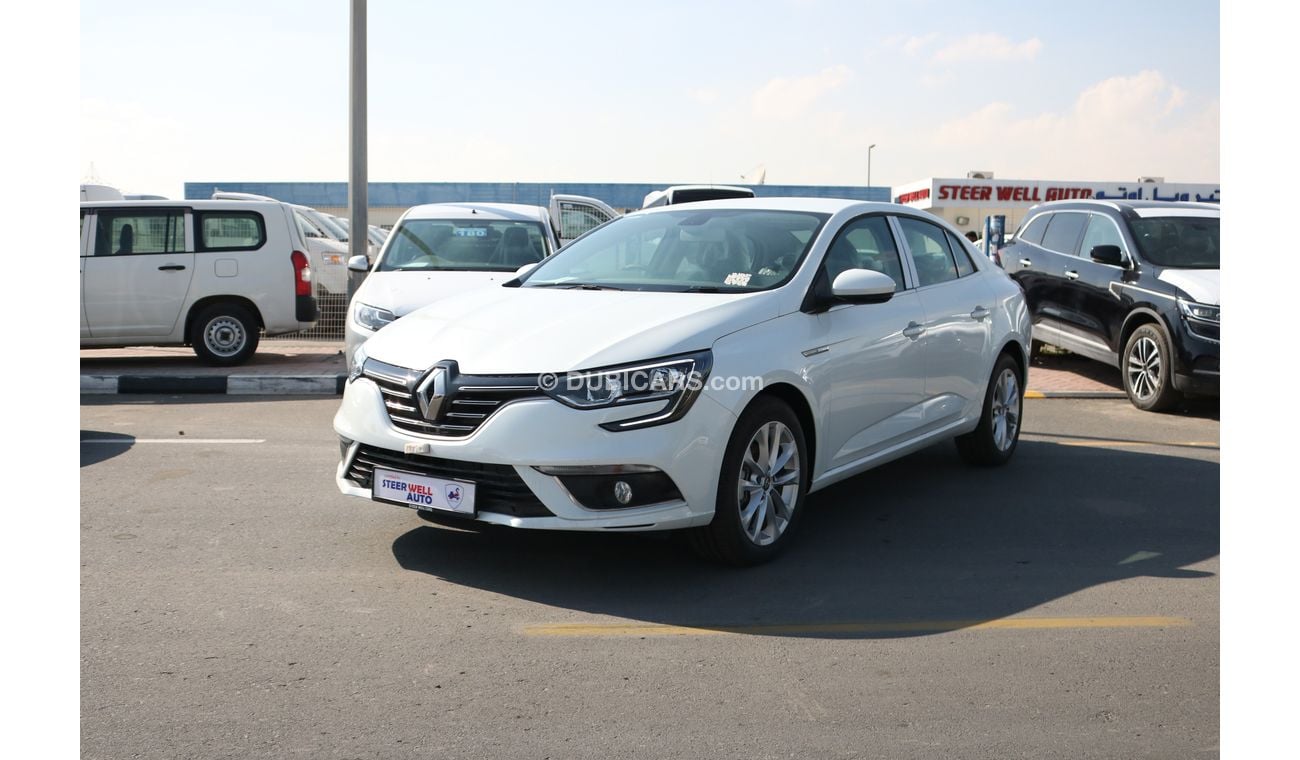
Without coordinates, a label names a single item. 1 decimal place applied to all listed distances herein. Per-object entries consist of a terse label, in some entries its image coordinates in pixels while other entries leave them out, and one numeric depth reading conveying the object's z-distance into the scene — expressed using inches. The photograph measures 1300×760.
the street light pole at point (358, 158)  535.5
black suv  384.2
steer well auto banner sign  1745.8
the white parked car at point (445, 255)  383.2
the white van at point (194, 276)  485.7
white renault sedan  185.2
